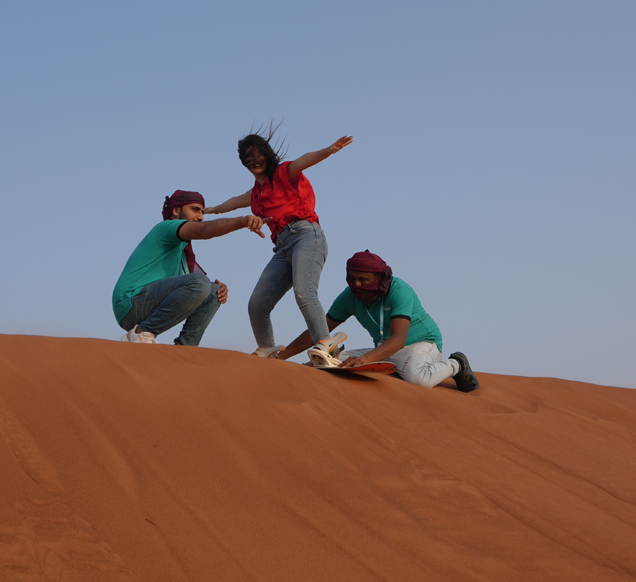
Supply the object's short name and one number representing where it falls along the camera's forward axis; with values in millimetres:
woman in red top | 4902
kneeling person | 4977
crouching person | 4797
